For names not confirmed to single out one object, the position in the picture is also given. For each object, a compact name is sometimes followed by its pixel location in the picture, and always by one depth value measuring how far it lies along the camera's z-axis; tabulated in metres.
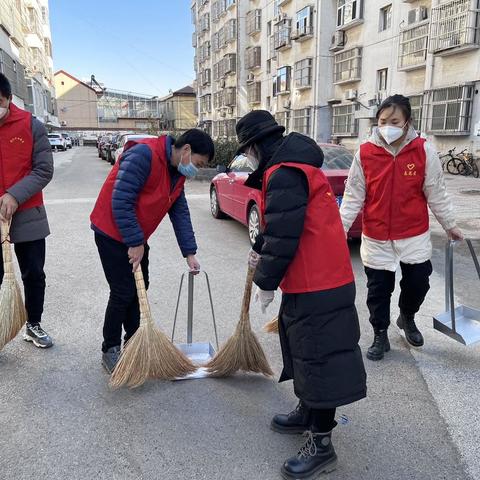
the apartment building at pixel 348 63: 16.22
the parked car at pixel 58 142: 42.81
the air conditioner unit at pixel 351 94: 22.22
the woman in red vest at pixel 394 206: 3.16
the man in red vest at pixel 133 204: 2.67
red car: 6.11
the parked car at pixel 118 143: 20.84
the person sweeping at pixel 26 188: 3.10
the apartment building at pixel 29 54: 32.10
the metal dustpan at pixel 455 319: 3.36
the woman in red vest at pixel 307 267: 2.02
